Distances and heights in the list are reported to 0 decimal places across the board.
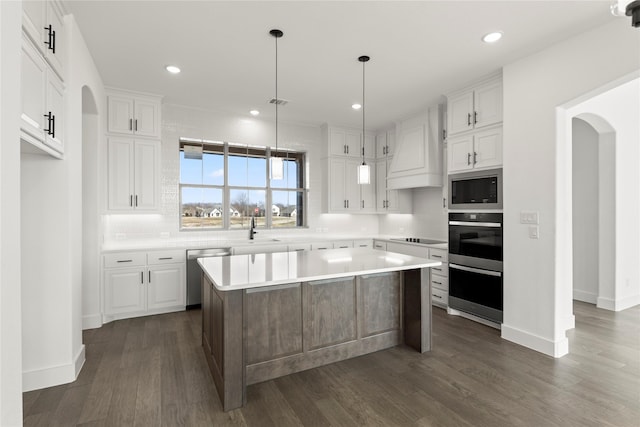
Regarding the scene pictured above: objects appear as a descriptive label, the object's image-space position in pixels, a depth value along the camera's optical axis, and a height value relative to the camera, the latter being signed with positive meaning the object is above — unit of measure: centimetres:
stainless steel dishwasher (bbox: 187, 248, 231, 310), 446 -87
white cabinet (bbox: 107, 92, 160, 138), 419 +129
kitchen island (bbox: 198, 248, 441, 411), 233 -86
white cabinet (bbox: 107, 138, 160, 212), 421 +52
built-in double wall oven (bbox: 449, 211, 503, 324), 366 -62
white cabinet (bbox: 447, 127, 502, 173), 370 +73
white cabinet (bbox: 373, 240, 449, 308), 440 -83
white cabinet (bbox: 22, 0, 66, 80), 198 +124
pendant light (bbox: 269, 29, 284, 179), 291 +42
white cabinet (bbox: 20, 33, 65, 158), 195 +74
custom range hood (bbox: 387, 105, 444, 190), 477 +93
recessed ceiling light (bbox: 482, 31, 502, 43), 288 +157
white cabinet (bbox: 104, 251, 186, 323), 403 -90
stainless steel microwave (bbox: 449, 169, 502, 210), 367 +26
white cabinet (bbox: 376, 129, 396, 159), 583 +126
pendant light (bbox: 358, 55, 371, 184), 326 +40
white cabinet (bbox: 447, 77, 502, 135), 370 +126
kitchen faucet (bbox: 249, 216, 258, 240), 527 -24
